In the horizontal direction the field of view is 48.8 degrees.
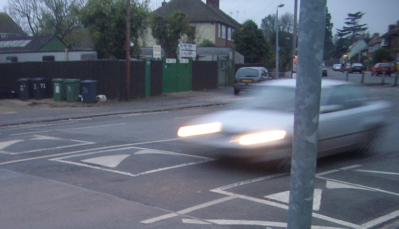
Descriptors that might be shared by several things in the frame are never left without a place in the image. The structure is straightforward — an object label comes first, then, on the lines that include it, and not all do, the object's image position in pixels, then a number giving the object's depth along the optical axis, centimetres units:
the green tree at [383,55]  6506
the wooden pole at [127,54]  2202
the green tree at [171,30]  3978
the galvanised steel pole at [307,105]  257
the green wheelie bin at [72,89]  2172
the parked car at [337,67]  7244
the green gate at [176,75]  2716
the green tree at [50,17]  5181
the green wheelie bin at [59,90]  2212
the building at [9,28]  5841
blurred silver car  745
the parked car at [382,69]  5578
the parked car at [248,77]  2662
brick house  5206
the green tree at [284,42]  5887
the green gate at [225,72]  3381
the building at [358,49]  9050
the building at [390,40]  6320
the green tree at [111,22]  3002
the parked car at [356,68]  6500
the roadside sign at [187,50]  2961
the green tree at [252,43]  5125
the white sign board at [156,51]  2570
